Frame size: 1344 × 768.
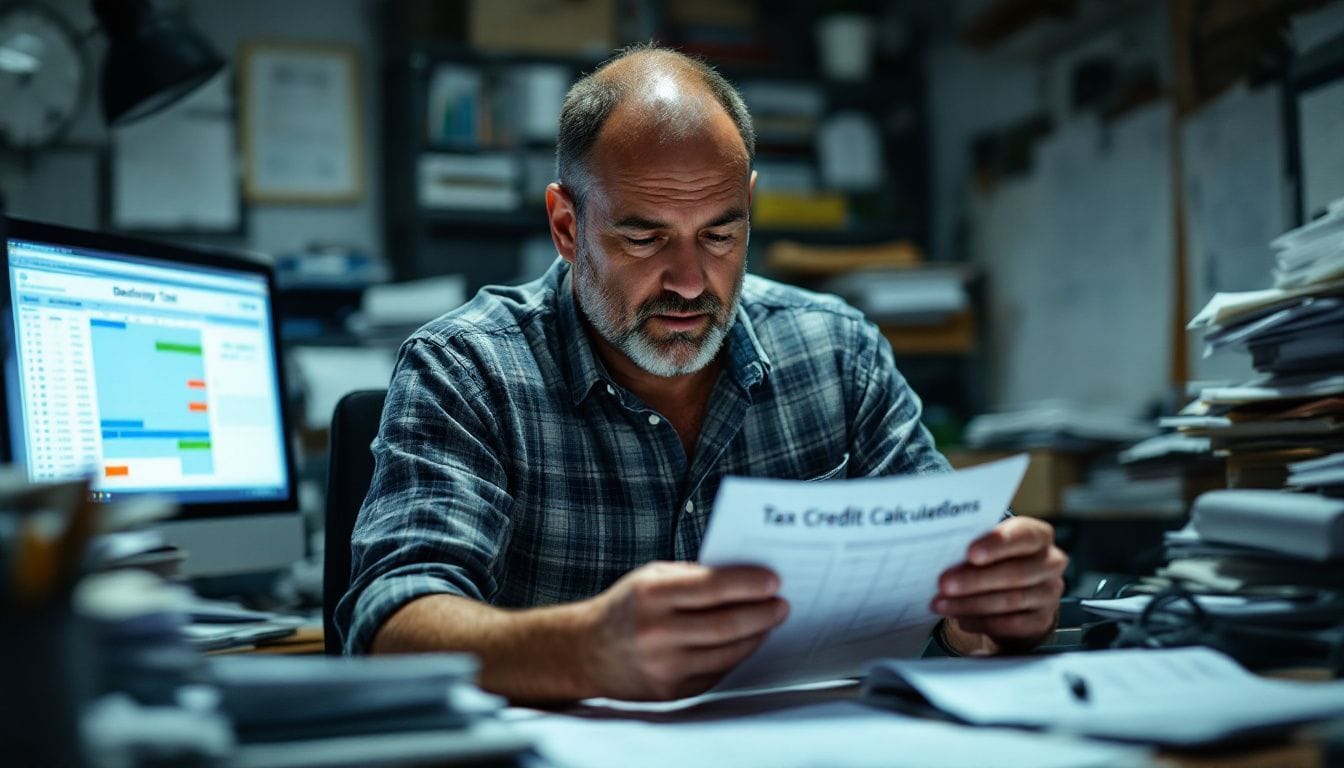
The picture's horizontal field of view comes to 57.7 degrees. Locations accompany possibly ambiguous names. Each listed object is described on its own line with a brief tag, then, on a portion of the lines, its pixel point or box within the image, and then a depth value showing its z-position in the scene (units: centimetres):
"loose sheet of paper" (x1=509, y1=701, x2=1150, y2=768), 61
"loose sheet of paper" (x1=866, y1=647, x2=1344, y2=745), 63
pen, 70
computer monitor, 118
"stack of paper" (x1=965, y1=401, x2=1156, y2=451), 246
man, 106
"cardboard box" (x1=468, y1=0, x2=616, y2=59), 326
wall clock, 302
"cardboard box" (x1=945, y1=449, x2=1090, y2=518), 248
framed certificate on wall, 334
